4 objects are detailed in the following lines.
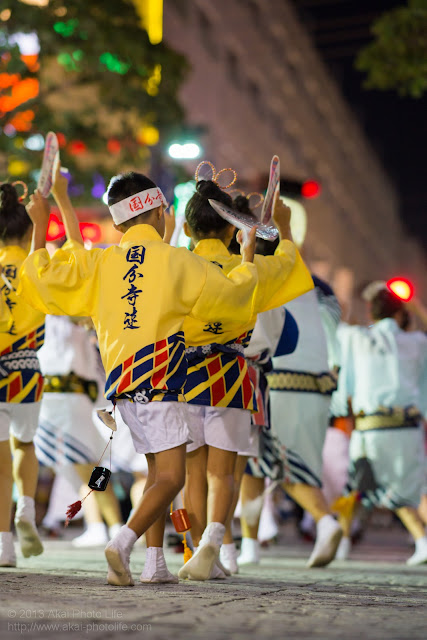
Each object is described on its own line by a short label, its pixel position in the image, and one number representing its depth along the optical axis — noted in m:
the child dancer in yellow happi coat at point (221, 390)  8.69
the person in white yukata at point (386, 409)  14.30
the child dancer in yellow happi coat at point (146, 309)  7.65
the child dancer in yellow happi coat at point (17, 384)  9.60
